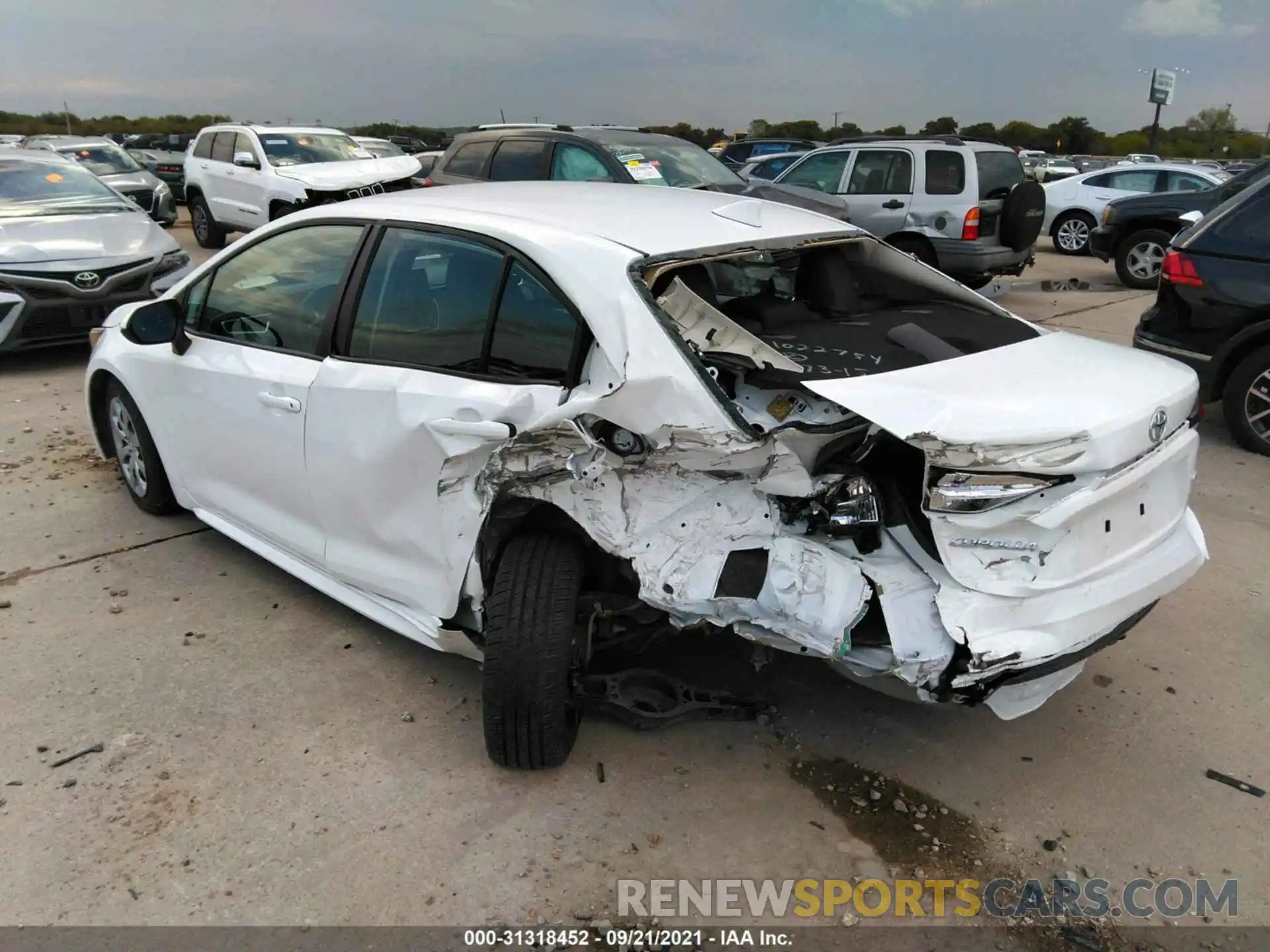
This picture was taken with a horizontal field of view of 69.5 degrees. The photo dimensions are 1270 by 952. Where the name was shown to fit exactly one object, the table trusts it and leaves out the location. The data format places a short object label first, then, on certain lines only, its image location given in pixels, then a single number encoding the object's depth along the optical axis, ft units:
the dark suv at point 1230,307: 17.83
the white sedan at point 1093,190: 45.34
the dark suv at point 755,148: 64.90
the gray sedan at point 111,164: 43.42
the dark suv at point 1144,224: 36.68
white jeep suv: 37.09
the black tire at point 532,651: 8.56
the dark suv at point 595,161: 26.86
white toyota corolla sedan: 7.51
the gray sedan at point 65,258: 22.90
